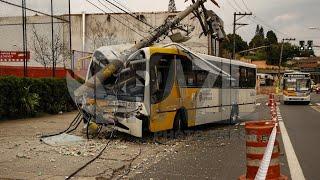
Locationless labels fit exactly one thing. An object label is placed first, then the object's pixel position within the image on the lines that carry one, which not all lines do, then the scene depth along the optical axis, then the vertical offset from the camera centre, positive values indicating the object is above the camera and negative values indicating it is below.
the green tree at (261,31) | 176.94 +16.85
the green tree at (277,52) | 130.75 +6.98
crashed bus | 14.10 -0.39
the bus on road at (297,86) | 41.62 -0.64
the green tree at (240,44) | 124.44 +8.61
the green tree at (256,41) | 142.20 +10.73
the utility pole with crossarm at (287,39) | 96.29 +7.77
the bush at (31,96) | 19.28 -0.79
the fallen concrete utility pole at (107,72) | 15.04 +0.18
